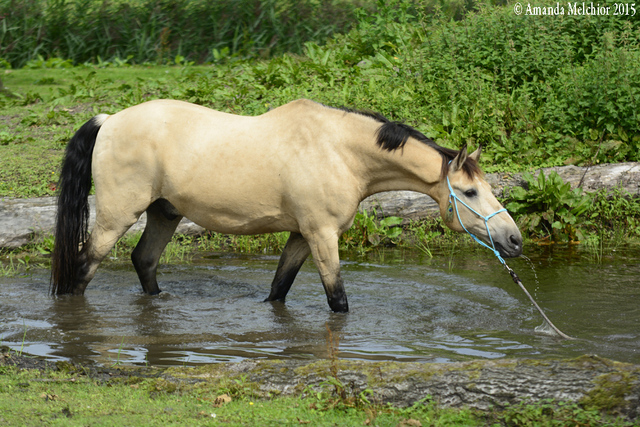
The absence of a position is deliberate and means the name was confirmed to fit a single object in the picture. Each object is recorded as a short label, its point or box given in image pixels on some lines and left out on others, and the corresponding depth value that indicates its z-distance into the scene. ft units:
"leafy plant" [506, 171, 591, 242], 53.31
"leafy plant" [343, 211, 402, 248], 53.26
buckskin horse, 35.40
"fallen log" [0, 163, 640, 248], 55.21
